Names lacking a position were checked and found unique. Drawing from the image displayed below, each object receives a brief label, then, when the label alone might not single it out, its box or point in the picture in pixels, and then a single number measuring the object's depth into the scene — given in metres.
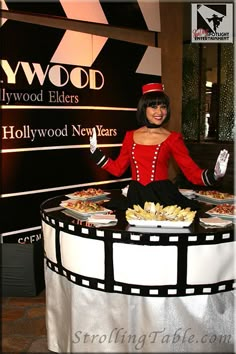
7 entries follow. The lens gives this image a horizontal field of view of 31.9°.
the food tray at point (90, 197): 2.99
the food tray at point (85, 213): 2.50
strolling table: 2.15
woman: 2.67
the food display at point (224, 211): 2.46
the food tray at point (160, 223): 2.21
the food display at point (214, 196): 2.92
